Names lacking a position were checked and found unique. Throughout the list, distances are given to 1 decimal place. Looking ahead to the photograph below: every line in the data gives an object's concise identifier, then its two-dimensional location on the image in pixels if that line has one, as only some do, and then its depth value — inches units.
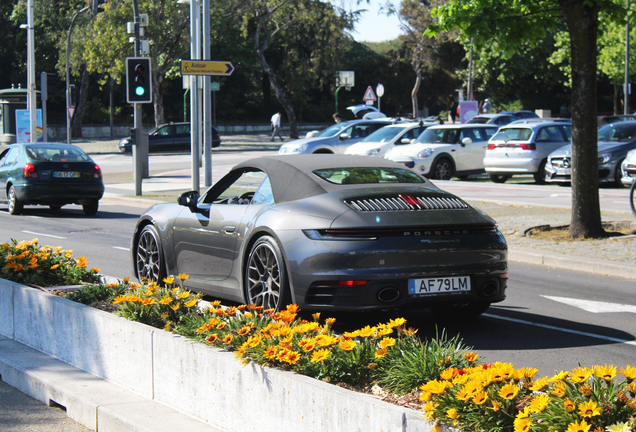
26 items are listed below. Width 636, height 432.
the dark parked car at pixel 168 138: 2636.0
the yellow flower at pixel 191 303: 301.1
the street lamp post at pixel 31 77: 1900.0
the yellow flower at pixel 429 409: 192.6
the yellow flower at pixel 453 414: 187.8
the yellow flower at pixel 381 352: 233.4
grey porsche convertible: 366.3
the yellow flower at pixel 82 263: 413.7
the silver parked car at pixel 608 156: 1318.0
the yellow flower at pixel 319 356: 228.1
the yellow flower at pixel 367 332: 248.1
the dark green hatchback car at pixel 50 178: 1083.0
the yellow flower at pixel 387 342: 238.7
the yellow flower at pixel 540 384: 194.0
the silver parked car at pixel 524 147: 1418.7
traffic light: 1232.1
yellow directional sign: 1069.2
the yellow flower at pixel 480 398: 186.7
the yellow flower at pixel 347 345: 233.0
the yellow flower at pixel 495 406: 184.4
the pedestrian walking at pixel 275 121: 3012.6
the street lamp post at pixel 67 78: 2325.2
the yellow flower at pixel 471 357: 227.8
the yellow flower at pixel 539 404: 179.9
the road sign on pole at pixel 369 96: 2407.0
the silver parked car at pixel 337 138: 1676.5
